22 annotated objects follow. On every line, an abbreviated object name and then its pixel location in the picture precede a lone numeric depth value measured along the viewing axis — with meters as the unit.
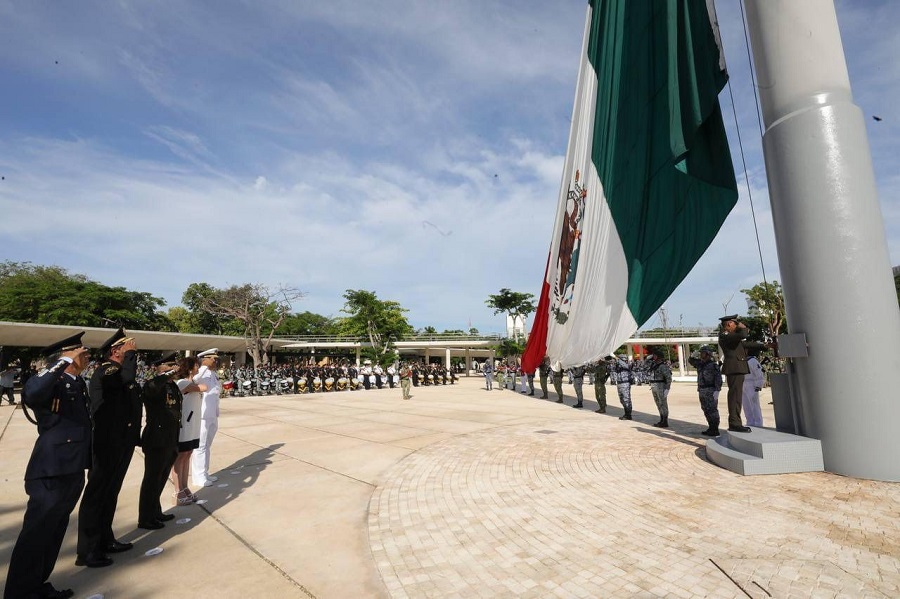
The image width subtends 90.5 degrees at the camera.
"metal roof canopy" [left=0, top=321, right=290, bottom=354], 27.91
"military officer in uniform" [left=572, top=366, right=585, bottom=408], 14.52
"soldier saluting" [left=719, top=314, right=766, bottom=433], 6.73
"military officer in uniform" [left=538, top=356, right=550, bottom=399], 18.52
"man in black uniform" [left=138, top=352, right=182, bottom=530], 4.30
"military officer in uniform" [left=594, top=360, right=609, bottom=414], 12.55
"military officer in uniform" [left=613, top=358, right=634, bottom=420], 11.00
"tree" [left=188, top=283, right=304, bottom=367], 40.38
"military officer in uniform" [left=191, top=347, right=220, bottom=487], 5.79
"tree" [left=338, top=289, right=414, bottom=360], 44.69
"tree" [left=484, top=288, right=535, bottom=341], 50.12
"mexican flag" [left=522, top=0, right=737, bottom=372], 6.00
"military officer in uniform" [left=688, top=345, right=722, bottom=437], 8.03
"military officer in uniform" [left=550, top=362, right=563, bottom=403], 16.23
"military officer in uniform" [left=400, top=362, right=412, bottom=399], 19.00
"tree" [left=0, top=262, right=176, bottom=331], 37.62
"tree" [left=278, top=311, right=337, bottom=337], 65.12
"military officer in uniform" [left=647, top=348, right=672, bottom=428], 9.52
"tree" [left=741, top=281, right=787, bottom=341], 37.09
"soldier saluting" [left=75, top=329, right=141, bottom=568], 3.55
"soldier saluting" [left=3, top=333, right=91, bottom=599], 2.86
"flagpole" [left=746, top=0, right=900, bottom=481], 4.93
